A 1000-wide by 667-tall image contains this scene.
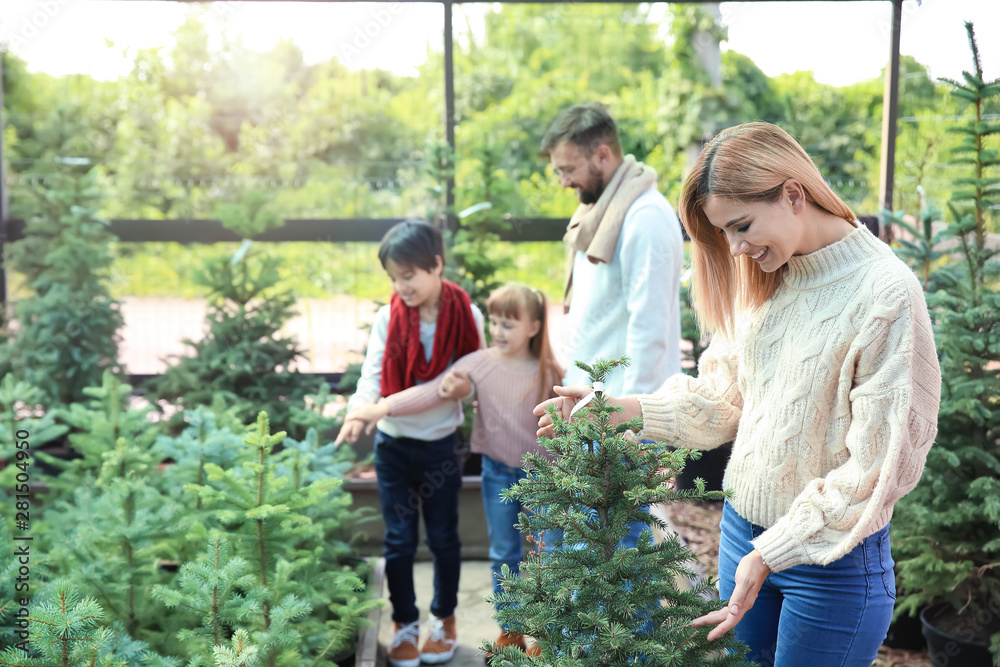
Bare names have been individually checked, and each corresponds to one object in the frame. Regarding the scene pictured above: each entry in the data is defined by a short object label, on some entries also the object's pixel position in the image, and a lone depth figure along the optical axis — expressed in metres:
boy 3.15
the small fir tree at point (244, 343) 4.20
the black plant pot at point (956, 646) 2.88
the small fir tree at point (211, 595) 2.19
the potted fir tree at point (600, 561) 1.52
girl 3.10
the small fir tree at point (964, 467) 2.86
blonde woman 1.42
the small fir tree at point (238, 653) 1.94
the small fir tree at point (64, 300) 4.37
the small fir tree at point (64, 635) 1.82
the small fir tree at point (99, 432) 3.29
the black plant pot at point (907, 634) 3.25
